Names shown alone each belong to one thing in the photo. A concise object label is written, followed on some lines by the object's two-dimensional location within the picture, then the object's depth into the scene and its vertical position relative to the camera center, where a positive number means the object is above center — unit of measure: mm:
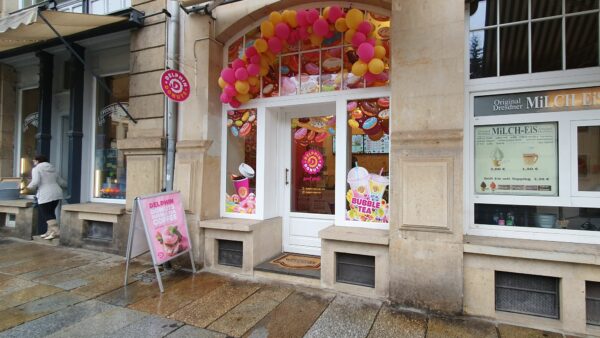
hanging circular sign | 4727 +1276
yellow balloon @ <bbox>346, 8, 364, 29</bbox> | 4160 +1960
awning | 4953 +2455
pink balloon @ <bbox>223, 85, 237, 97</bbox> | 5039 +1252
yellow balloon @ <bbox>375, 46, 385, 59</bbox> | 4102 +1513
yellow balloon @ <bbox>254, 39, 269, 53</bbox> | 4746 +1826
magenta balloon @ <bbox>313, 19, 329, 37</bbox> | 4359 +1933
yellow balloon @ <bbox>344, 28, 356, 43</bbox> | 4250 +1798
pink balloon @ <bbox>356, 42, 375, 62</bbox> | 4039 +1490
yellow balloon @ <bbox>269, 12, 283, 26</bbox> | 4547 +2137
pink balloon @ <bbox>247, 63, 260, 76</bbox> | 4890 +1536
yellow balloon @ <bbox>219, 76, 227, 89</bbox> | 5051 +1365
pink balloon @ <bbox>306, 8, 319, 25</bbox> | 4406 +2096
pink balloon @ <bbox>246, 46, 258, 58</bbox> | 4859 +1779
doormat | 4798 -1356
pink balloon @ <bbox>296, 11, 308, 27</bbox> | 4445 +2086
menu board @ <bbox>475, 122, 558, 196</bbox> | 3744 +173
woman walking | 6676 -419
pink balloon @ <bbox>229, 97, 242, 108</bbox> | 5266 +1114
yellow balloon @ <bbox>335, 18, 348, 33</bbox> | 4301 +1935
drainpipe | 5465 +1886
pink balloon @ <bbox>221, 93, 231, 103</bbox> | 5156 +1162
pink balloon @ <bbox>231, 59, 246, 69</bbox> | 4938 +1619
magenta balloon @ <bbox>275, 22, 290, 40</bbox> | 4512 +1954
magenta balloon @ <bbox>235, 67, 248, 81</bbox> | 4848 +1446
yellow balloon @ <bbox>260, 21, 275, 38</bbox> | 4613 +2012
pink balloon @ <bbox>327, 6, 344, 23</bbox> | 4340 +2106
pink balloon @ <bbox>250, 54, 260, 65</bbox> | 4891 +1675
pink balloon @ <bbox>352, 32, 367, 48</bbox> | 4152 +1700
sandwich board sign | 4395 -809
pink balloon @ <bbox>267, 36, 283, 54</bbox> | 4660 +1818
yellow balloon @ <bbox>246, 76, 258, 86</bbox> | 4988 +1398
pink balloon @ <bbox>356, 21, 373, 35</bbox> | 4145 +1831
